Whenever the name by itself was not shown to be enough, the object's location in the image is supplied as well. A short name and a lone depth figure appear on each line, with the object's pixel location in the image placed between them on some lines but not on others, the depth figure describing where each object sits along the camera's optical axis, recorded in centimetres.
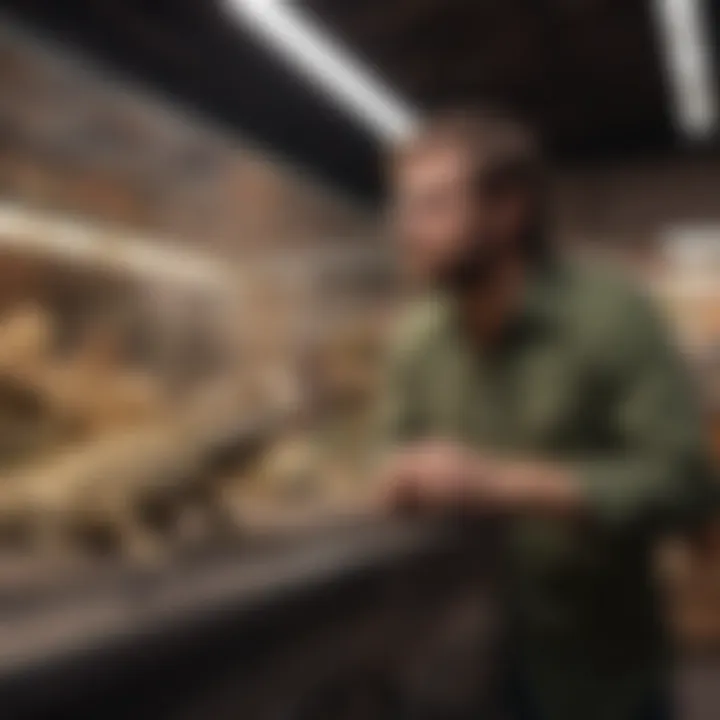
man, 125
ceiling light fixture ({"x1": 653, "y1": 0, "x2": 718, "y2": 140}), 255
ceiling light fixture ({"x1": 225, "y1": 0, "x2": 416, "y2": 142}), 217
